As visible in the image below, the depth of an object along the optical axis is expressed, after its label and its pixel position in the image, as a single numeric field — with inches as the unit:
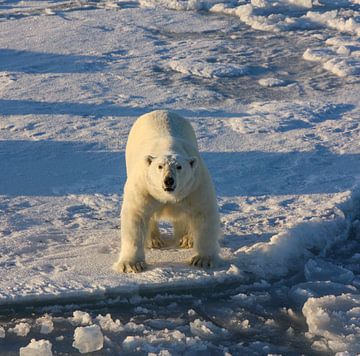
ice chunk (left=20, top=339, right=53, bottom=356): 302.1
